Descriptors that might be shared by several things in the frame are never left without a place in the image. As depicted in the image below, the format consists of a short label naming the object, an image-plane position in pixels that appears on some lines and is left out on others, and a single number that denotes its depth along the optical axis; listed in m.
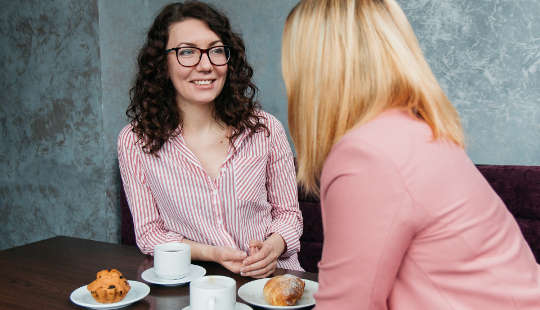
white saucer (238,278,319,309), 0.94
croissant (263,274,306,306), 0.93
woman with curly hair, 1.48
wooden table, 0.99
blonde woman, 0.61
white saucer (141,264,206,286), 1.06
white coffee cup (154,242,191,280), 1.07
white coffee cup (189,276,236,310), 0.82
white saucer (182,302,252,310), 0.92
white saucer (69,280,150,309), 0.95
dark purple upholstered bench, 1.79
